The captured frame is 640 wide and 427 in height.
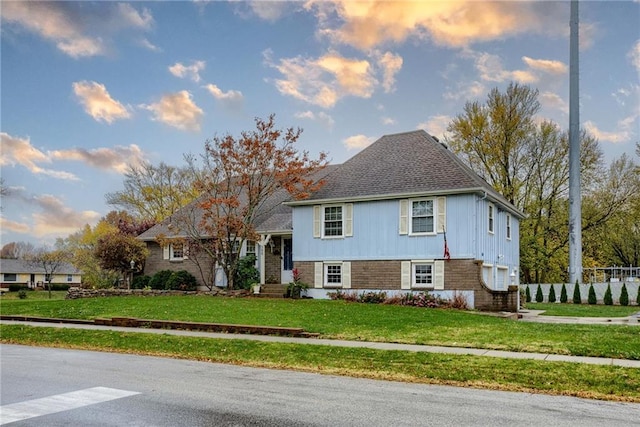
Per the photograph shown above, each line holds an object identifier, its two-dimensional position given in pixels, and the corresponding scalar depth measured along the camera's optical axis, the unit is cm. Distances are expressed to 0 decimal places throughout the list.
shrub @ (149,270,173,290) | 2944
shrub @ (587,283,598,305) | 2939
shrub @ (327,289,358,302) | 2315
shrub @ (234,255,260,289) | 2695
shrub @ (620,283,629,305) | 2812
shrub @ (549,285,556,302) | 3147
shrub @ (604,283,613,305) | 2873
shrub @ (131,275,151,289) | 3041
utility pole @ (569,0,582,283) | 3200
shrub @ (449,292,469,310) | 2077
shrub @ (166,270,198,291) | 2884
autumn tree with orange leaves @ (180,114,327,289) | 2527
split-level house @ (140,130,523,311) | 2141
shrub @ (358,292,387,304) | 2250
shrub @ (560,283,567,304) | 3083
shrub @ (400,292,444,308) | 2112
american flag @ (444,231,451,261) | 2148
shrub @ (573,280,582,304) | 3012
